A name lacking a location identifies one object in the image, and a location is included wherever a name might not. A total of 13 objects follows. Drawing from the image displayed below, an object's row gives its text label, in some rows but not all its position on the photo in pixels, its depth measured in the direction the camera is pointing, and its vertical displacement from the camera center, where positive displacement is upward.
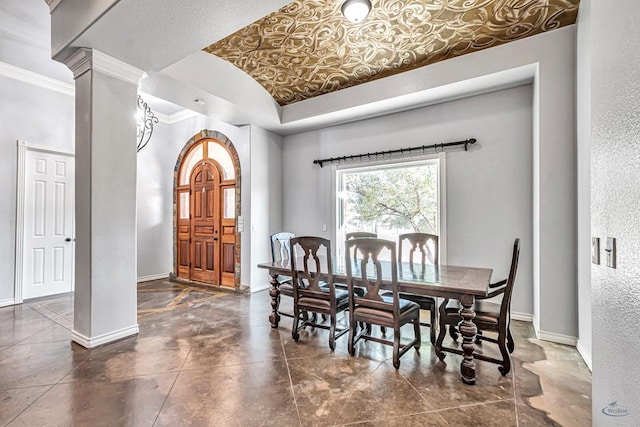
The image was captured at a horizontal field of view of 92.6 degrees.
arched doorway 5.12 +0.08
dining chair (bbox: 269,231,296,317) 3.33 -0.43
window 4.02 +0.22
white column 2.77 +0.16
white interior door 4.32 -0.13
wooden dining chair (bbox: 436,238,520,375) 2.23 -0.80
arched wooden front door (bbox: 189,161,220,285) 5.29 -0.14
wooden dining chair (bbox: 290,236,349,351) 2.76 -0.74
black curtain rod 3.73 +0.88
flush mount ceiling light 2.62 +1.79
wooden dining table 2.17 -0.53
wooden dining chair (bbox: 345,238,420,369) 2.38 -0.73
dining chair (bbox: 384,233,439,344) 2.90 -0.40
